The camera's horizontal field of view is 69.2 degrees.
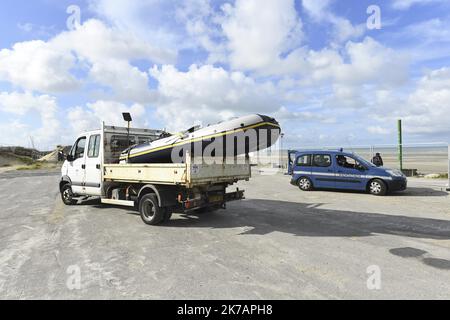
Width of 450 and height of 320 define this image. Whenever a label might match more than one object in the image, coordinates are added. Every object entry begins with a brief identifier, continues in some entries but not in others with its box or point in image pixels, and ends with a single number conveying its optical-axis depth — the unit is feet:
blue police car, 40.27
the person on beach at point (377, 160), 55.83
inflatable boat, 24.61
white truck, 24.04
